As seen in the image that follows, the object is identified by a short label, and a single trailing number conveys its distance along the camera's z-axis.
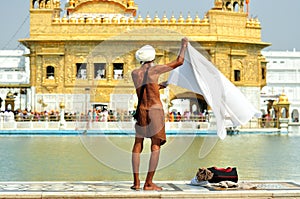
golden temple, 32.56
